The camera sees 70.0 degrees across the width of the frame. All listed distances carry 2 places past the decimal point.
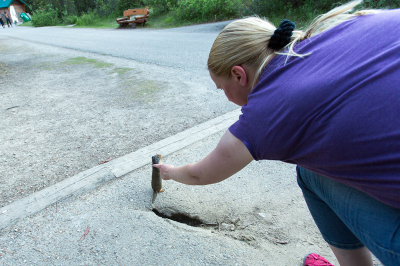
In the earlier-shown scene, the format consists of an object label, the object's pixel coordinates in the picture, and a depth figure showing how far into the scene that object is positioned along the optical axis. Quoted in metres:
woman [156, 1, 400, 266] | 0.97
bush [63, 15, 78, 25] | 33.31
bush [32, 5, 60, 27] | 35.41
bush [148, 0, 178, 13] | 20.70
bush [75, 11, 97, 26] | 27.43
